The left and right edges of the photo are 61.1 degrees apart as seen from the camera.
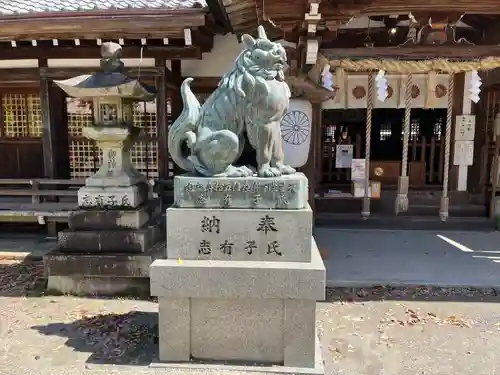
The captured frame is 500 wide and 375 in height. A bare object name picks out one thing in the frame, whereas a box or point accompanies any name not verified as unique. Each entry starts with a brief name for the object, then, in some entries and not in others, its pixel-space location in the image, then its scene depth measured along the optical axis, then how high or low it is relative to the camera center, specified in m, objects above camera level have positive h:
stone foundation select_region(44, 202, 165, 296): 5.80 -1.53
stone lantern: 6.04 +0.24
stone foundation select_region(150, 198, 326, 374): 3.65 -1.25
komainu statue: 3.71 +0.24
